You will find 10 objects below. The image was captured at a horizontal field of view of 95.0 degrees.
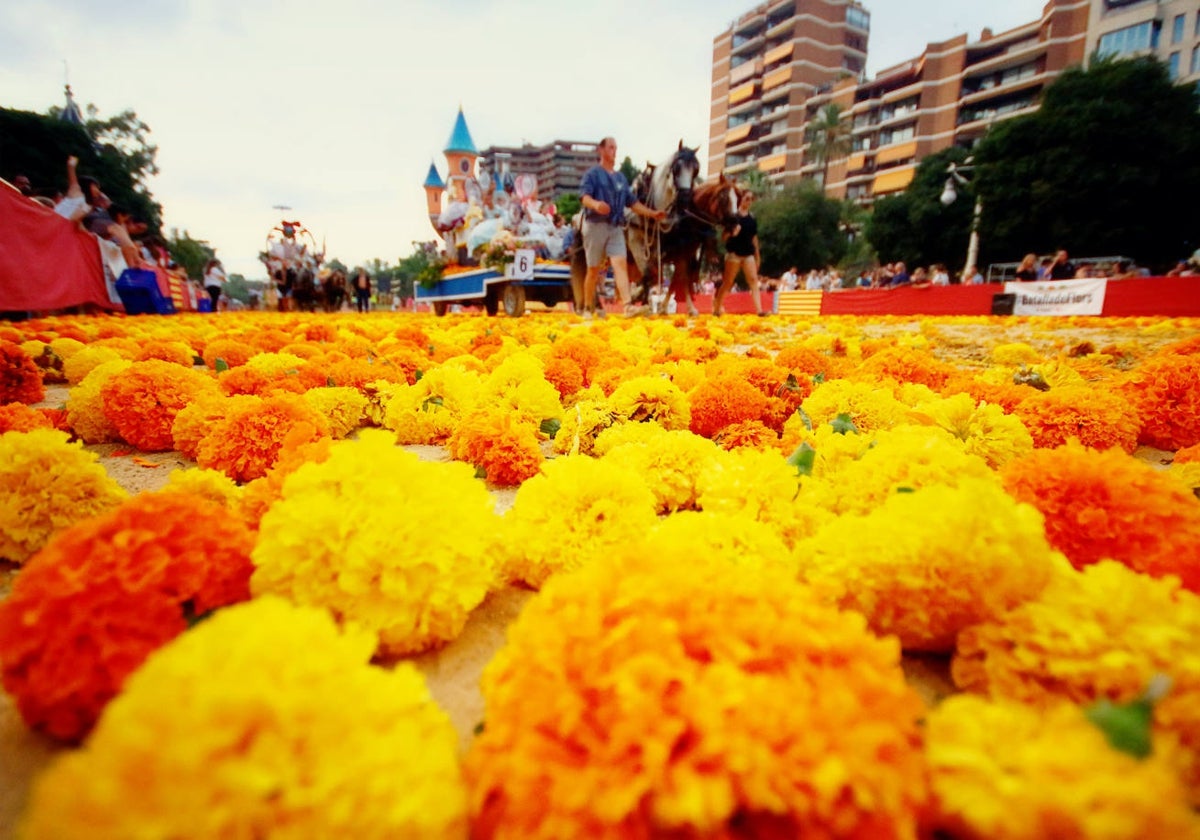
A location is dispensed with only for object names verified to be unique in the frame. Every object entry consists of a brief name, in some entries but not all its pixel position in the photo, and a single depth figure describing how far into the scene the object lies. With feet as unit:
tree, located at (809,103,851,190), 213.87
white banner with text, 41.19
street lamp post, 95.98
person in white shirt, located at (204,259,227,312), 74.64
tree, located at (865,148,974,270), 113.39
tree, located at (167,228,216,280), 168.86
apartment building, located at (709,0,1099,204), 180.86
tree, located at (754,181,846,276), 153.89
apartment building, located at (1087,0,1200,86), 146.72
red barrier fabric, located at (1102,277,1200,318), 37.70
